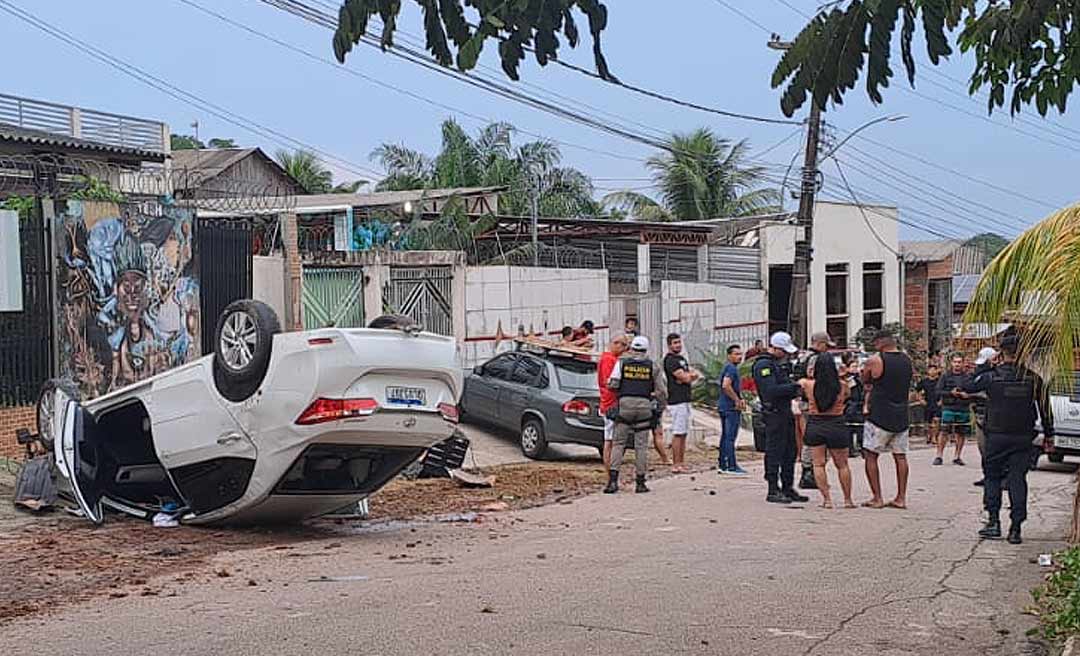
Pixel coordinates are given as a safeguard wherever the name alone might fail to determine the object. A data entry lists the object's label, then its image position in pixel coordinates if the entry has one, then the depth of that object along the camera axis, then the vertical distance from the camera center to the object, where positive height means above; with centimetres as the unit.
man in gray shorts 1445 -120
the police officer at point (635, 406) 1627 -138
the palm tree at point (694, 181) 4819 +344
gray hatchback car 1972 -159
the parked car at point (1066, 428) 1988 -207
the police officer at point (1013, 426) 1220 -125
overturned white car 1132 -109
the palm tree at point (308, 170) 5475 +450
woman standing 1448 -141
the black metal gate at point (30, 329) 1581 -41
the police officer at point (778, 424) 1542 -152
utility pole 2797 +81
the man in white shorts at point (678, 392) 1889 -143
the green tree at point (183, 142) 6744 +706
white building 3925 +37
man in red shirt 1694 -117
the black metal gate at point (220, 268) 1888 +28
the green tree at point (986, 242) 4678 +119
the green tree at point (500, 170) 4262 +342
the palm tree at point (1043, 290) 893 -7
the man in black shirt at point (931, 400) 2567 -216
